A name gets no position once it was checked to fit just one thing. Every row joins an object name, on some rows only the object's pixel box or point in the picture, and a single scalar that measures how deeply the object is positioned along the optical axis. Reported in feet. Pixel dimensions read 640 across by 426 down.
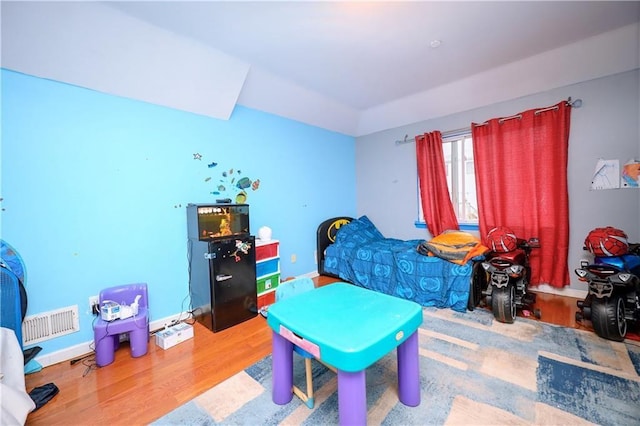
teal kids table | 3.48
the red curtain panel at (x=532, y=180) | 9.21
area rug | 4.48
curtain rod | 8.99
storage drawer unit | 9.48
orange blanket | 8.82
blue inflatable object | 5.77
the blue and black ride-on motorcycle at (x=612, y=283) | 6.47
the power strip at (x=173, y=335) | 7.00
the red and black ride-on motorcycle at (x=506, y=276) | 7.64
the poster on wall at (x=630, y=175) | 8.14
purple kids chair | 6.25
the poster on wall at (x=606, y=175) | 8.48
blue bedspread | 8.76
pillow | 12.84
